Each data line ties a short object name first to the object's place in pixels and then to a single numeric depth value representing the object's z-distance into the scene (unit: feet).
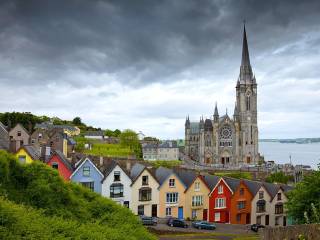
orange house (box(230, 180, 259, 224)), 177.78
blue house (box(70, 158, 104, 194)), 156.15
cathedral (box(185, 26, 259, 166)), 548.31
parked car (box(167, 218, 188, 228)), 146.82
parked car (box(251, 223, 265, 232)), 153.69
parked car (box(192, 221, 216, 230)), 147.84
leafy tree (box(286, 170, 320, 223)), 126.52
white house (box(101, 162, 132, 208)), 157.69
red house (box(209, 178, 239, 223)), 175.32
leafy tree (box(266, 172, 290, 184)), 298.45
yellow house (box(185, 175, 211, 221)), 171.42
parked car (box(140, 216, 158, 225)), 143.13
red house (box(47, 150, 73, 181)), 155.63
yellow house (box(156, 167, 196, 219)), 167.02
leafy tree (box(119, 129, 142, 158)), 500.74
